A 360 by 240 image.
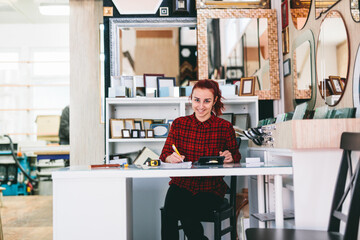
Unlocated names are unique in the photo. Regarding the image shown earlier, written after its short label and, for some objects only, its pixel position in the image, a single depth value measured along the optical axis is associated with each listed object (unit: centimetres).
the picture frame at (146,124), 368
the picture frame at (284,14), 357
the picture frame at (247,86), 360
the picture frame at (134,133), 353
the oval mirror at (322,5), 262
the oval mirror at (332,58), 243
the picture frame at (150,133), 355
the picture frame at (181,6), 383
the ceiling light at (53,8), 626
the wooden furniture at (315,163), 188
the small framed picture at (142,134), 353
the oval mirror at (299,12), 311
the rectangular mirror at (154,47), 388
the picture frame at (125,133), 351
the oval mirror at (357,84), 222
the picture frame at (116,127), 352
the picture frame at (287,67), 353
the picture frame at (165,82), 365
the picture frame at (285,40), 357
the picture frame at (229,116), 367
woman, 234
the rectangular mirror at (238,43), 375
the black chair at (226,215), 224
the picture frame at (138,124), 362
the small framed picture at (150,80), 365
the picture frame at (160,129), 358
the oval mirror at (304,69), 295
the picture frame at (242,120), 365
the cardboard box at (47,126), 745
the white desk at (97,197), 190
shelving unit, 365
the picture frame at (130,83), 362
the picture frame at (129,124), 359
